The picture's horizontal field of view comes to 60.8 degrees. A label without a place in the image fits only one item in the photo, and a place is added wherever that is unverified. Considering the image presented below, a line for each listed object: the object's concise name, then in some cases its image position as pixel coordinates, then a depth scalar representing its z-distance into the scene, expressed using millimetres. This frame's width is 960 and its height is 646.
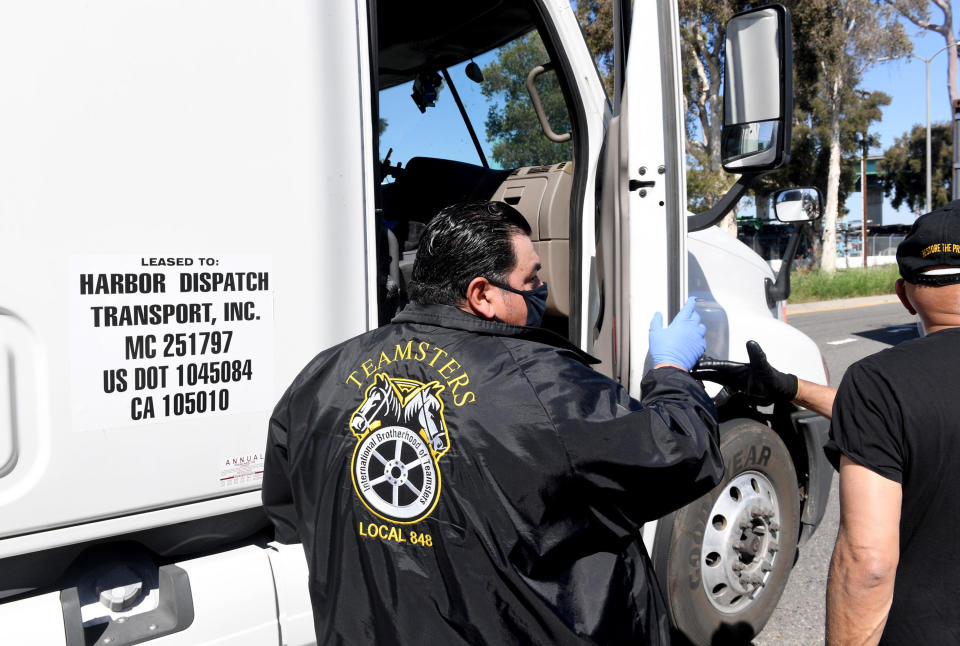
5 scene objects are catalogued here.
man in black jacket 1605
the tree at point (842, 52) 24188
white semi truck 1842
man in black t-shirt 1758
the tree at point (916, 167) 42438
